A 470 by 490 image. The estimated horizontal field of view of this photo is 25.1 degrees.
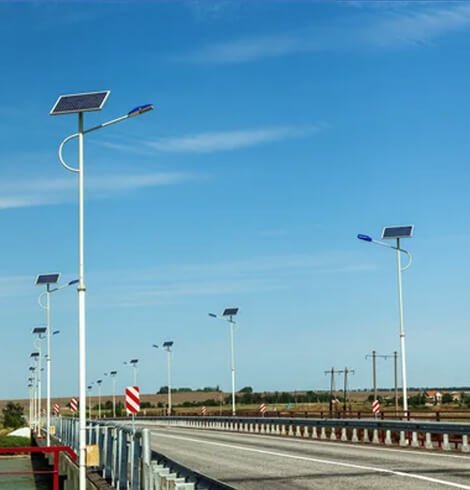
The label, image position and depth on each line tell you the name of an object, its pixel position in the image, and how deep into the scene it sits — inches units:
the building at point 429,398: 5979.8
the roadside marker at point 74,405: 2751.0
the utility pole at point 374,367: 3502.7
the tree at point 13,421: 5464.6
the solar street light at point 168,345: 4253.4
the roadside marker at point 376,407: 2126.6
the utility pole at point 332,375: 4192.9
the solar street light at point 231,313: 3173.7
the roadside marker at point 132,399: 1067.9
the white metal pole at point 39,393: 3143.5
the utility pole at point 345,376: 4099.9
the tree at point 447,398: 5993.1
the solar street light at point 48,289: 2276.1
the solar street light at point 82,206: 916.6
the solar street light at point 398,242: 1882.4
